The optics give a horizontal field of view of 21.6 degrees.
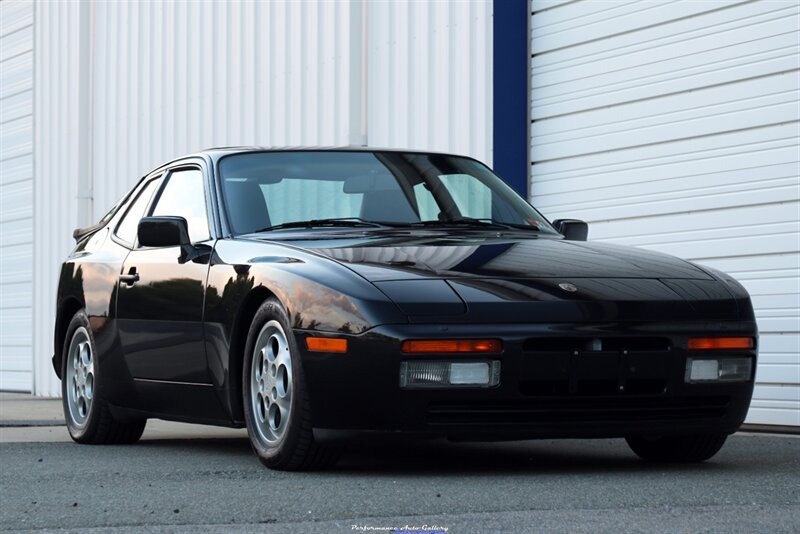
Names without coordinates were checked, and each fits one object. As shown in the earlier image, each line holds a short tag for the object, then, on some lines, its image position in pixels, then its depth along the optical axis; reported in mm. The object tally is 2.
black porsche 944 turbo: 7147
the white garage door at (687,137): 12384
